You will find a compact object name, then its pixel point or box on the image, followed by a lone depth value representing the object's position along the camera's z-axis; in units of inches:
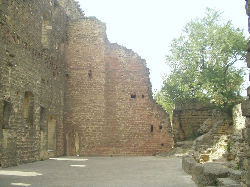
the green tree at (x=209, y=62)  636.1
